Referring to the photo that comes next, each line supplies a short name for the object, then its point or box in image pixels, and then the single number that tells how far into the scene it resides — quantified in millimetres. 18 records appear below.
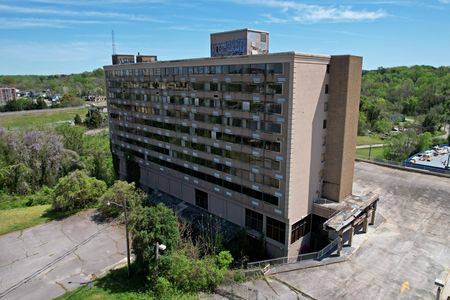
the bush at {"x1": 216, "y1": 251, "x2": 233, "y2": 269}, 27500
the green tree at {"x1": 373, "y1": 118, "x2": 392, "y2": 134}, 110312
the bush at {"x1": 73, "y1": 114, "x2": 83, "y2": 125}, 107875
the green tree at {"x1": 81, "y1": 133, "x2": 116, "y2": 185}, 57594
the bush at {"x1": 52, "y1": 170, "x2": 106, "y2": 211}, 42906
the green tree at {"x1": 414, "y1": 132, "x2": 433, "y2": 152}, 73188
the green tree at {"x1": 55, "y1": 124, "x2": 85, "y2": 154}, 66938
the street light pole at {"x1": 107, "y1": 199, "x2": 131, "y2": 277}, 27766
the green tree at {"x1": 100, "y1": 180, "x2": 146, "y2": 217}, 40531
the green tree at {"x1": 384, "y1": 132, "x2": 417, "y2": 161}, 70812
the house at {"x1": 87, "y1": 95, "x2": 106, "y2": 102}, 185475
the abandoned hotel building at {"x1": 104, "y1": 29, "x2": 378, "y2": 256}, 29672
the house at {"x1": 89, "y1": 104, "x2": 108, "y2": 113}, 114538
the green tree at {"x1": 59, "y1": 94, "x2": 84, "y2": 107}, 151250
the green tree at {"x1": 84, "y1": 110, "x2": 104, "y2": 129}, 108750
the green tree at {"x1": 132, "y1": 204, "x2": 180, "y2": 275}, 25188
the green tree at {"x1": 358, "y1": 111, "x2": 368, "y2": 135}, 111750
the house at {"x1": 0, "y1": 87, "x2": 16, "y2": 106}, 164100
